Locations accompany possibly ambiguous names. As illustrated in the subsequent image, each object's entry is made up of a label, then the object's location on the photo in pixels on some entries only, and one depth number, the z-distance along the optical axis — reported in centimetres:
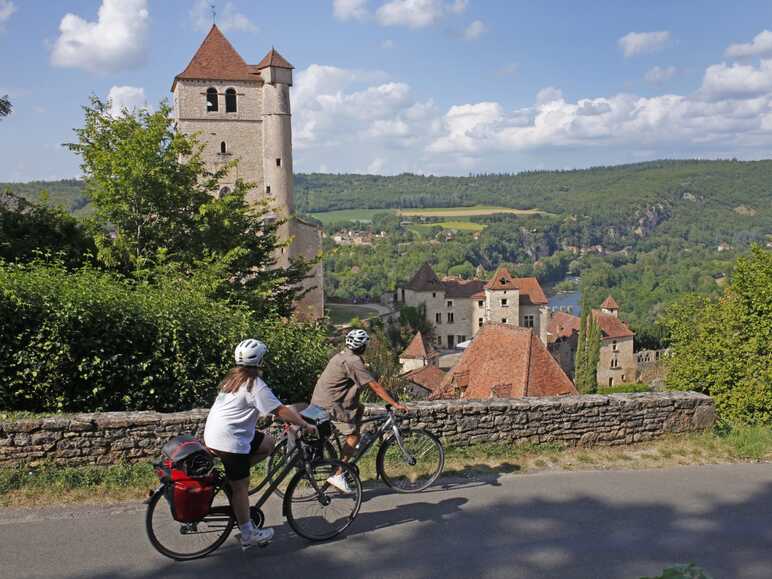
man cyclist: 666
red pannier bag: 510
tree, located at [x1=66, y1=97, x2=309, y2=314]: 1744
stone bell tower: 4331
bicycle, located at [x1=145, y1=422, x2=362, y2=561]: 535
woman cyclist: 530
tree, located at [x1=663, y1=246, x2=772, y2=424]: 1677
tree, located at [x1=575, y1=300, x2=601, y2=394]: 4912
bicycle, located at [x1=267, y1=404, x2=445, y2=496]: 679
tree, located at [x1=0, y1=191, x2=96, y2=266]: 1696
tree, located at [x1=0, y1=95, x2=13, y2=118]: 2123
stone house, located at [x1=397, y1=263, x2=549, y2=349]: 7056
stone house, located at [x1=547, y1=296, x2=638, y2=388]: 6322
